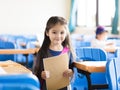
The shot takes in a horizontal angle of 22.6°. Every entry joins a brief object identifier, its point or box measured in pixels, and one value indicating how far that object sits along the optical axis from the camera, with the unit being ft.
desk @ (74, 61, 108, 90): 7.23
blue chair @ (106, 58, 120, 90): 6.98
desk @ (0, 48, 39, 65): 12.39
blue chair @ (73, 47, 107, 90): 10.14
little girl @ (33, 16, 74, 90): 7.79
